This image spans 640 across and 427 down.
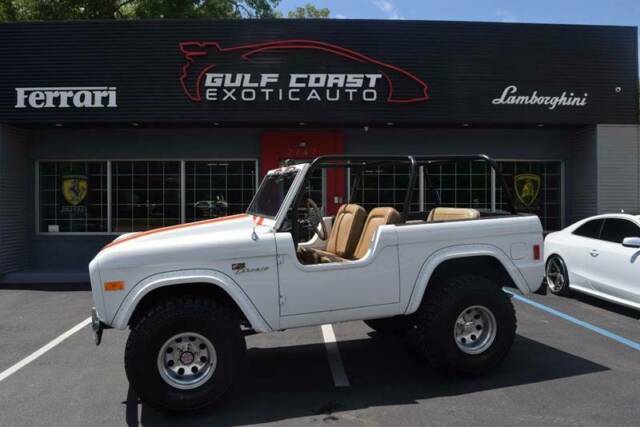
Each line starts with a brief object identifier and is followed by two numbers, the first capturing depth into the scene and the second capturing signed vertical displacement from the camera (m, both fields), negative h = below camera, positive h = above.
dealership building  11.28 +1.96
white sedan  7.18 -0.72
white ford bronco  4.30 -0.63
